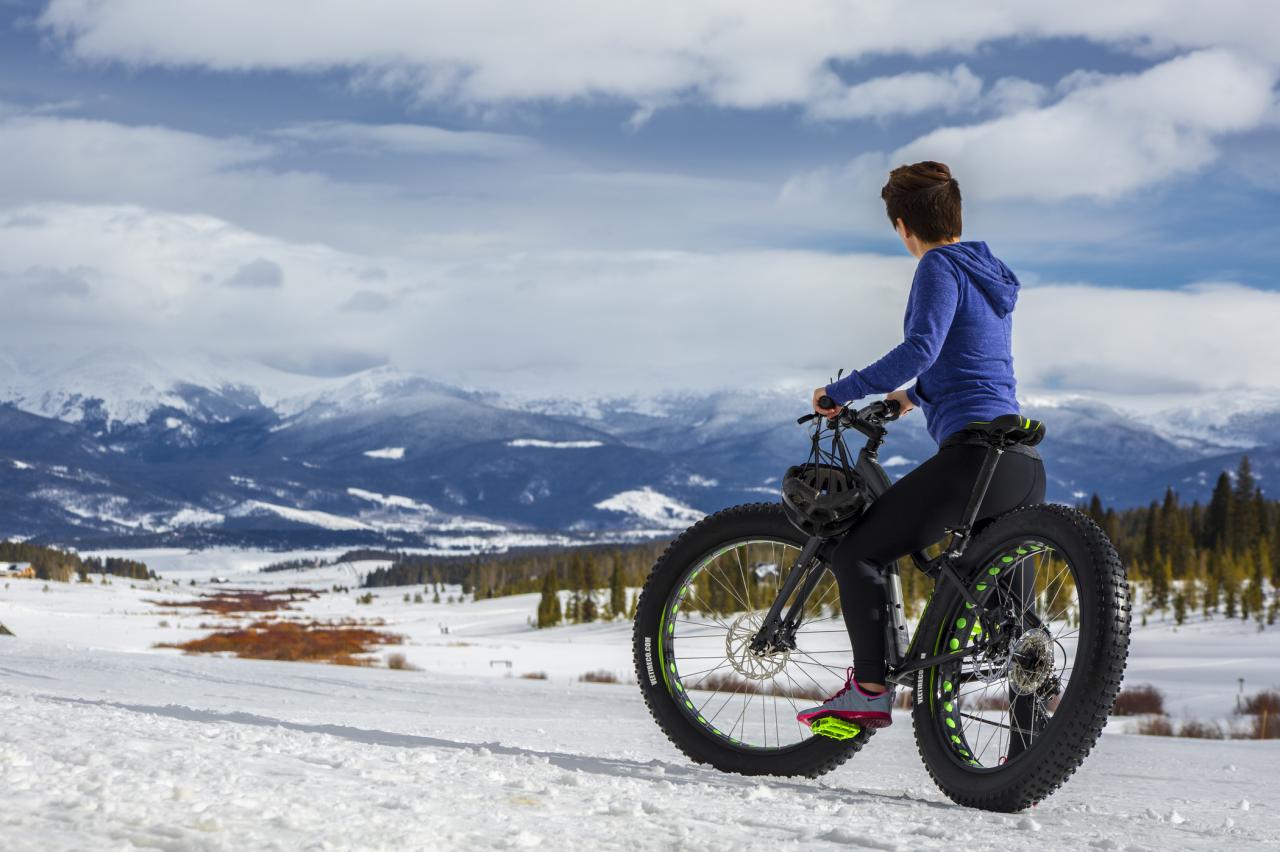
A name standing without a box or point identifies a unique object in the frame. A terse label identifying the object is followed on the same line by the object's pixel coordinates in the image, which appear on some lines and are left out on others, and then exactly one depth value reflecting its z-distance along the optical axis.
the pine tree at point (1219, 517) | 103.09
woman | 5.38
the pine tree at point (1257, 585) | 79.62
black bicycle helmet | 5.80
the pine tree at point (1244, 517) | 99.06
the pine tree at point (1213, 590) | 86.44
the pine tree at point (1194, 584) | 88.62
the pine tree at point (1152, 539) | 101.44
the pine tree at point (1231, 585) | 83.75
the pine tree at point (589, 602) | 111.62
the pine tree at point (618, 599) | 108.81
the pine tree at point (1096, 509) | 97.89
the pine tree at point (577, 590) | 112.06
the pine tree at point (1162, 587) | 89.49
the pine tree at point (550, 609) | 110.06
